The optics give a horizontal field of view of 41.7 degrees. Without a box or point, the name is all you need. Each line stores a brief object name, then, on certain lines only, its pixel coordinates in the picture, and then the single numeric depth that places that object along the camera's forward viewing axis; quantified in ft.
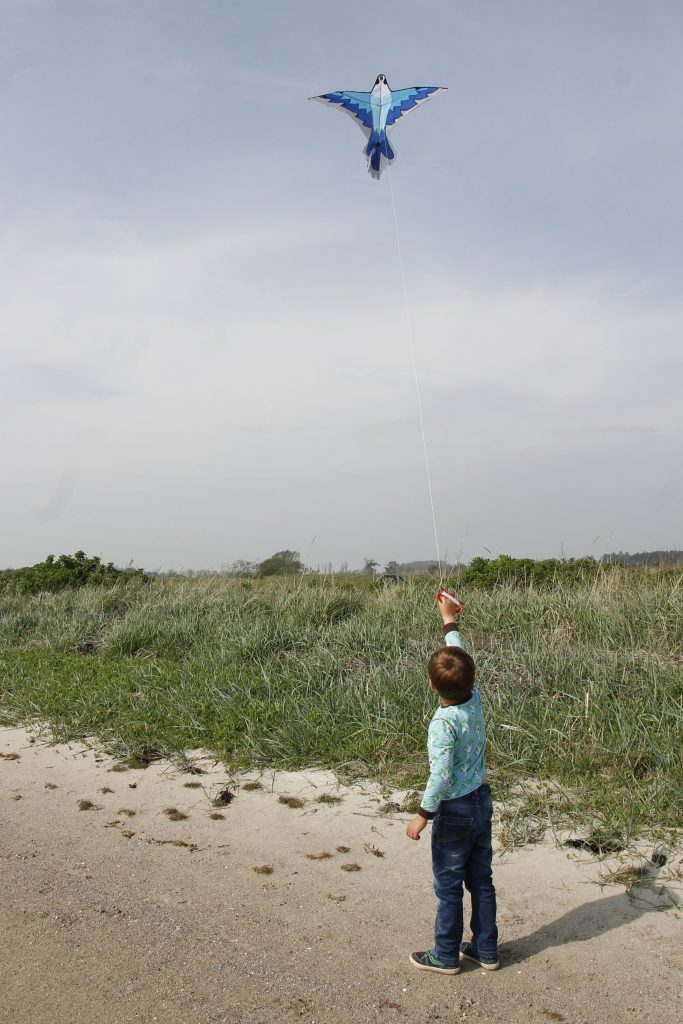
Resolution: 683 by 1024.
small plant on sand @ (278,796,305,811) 19.27
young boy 12.72
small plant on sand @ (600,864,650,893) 15.03
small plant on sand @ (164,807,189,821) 19.24
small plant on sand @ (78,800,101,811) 20.38
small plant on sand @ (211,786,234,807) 19.75
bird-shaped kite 25.79
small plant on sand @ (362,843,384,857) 16.87
